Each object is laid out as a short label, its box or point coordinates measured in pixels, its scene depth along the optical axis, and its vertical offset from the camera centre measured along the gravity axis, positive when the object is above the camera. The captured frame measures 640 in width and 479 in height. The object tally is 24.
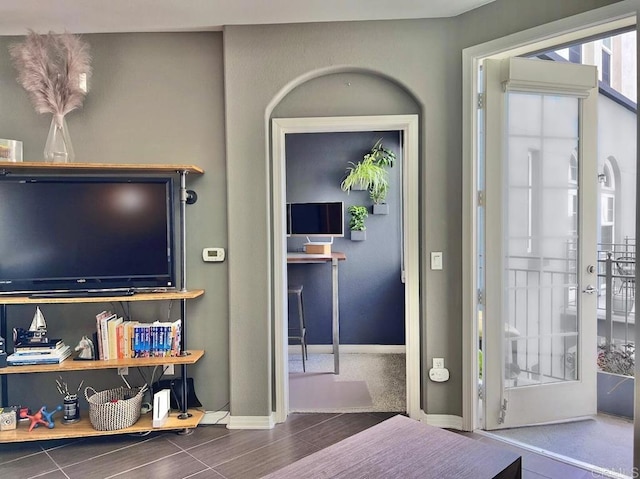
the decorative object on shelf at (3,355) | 2.56 -0.74
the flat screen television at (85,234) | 2.64 -0.02
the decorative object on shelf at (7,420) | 2.63 -1.16
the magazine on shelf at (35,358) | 2.58 -0.77
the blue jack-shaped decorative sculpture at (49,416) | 2.65 -1.15
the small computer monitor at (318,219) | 4.32 +0.10
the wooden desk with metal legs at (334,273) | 4.00 -0.41
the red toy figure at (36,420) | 2.63 -1.17
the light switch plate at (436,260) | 2.82 -0.21
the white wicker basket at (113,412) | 2.60 -1.11
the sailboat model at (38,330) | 2.66 -0.61
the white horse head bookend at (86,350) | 2.69 -0.75
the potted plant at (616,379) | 3.03 -1.13
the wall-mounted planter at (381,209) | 4.69 +0.22
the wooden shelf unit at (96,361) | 2.56 -0.81
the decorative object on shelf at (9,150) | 2.67 +0.52
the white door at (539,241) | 2.72 -0.10
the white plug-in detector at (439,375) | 2.81 -0.97
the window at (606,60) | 3.57 +1.42
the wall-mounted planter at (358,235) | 4.71 -0.07
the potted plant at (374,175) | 4.50 +0.57
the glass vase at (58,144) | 2.68 +0.56
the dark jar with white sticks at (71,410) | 2.71 -1.14
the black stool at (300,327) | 4.18 -1.01
